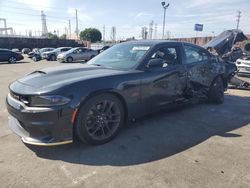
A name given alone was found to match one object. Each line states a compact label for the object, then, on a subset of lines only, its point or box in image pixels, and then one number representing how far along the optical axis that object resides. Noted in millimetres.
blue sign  17390
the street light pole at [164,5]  16187
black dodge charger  2433
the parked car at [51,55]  19918
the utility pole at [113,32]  64559
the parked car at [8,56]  16917
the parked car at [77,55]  17136
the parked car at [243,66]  8269
